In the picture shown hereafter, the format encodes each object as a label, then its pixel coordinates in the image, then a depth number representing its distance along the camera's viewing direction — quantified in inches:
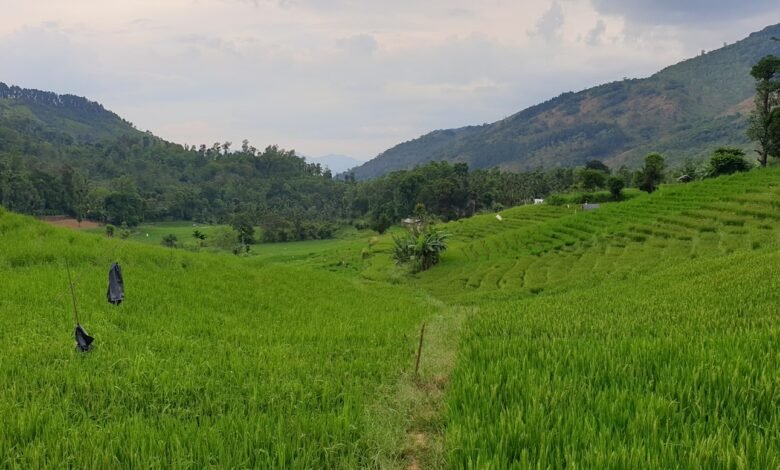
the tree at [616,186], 1975.9
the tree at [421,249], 1218.6
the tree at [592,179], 2417.6
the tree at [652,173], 1907.0
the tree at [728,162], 1492.1
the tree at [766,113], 1411.2
